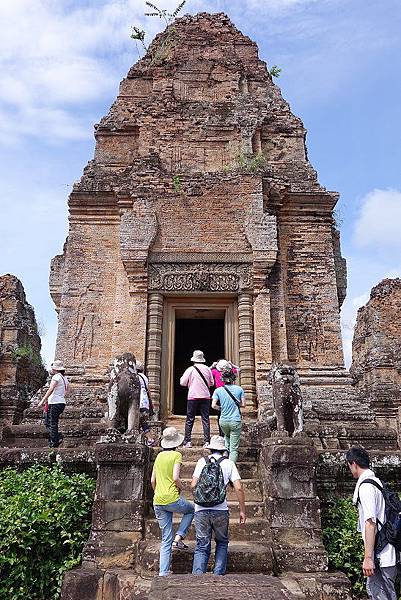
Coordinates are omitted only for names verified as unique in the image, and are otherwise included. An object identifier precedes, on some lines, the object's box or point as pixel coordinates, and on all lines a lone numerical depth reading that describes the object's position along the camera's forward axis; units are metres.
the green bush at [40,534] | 6.32
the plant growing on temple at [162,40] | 15.48
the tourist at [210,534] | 5.43
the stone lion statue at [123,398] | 7.57
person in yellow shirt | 5.69
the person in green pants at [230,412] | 7.57
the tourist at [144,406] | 8.29
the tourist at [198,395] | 8.61
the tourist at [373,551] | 4.56
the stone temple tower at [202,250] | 11.66
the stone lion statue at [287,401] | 7.75
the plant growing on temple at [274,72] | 16.14
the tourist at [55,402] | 8.69
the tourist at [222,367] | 8.05
